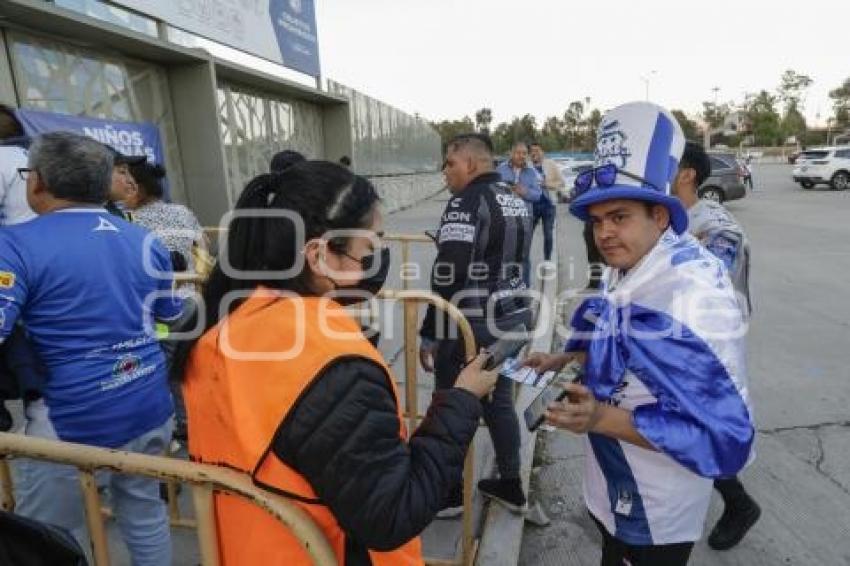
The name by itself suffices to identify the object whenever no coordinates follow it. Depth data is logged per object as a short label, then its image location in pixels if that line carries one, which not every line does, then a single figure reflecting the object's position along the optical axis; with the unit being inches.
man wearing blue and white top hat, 51.5
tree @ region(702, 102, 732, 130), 3496.6
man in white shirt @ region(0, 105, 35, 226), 126.3
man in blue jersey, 72.5
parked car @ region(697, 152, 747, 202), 659.4
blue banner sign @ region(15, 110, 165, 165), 183.9
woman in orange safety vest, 40.1
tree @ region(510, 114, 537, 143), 2624.0
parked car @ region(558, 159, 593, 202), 814.8
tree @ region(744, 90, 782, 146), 2920.8
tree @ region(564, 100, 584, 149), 3136.6
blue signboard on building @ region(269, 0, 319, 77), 358.9
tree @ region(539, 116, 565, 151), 2874.0
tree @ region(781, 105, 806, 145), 2936.5
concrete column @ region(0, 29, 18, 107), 192.9
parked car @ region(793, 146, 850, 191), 868.0
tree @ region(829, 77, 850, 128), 2829.7
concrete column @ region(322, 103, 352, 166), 515.2
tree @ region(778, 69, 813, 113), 3107.8
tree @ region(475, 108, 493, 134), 3011.8
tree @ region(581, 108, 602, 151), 2994.1
